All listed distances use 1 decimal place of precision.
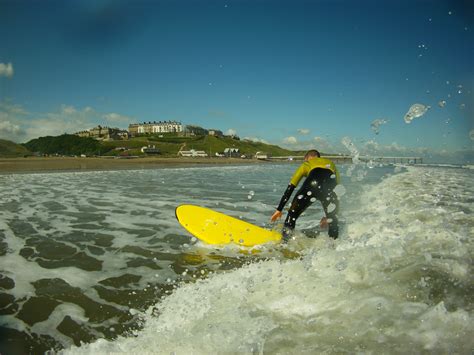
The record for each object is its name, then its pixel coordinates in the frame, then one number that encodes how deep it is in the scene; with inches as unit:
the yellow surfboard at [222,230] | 290.5
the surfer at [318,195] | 294.0
